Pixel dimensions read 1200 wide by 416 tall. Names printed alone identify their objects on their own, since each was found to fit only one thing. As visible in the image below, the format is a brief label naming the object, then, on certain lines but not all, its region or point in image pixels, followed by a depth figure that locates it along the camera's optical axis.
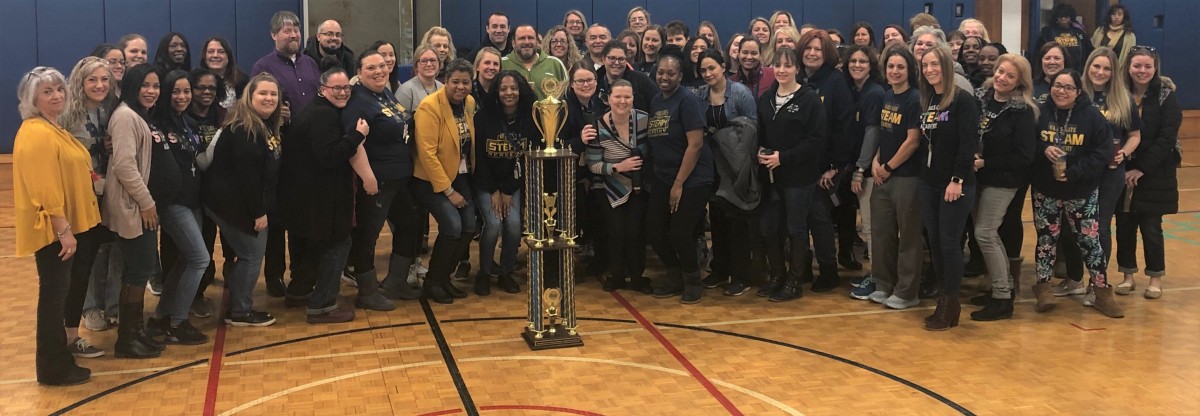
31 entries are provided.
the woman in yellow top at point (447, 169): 6.38
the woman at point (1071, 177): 6.12
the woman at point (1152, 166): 6.49
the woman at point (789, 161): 6.47
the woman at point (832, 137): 6.67
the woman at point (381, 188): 6.14
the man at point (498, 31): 8.20
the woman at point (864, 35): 7.87
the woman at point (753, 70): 7.04
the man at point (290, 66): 7.27
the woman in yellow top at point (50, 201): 4.74
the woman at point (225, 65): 6.62
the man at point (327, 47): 7.53
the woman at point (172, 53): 6.69
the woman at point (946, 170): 5.81
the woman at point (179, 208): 5.54
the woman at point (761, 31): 8.62
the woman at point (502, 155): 6.60
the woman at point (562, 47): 7.95
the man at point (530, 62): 7.47
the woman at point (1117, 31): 11.65
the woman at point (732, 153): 6.60
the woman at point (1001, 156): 5.93
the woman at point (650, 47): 7.98
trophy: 5.61
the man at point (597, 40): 7.67
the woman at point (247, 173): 5.71
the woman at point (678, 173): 6.50
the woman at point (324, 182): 5.93
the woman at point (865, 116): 6.54
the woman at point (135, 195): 5.20
